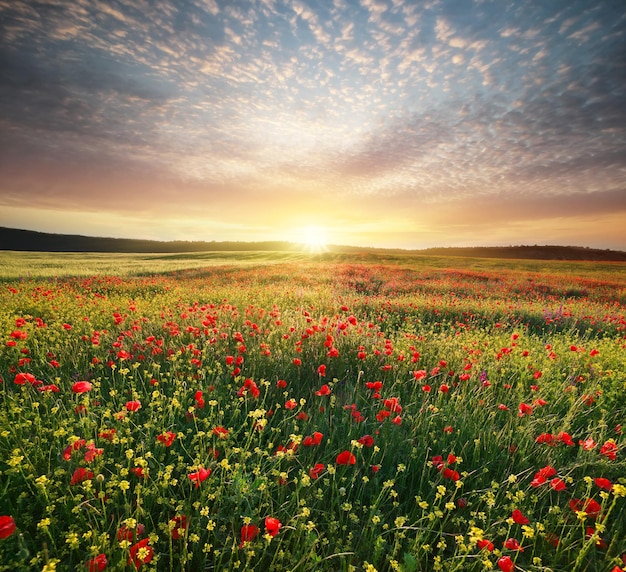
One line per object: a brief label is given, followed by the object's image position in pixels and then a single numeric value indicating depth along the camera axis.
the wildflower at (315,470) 2.16
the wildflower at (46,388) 2.72
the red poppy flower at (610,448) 2.46
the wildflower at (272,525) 1.65
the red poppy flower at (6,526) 1.45
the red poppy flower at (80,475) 1.99
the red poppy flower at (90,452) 1.98
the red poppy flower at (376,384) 3.02
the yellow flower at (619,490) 1.80
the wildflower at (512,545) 1.82
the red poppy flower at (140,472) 2.04
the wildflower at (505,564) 1.65
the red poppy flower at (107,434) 2.39
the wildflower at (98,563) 1.61
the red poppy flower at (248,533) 1.73
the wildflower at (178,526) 1.74
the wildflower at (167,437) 2.16
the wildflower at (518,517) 1.87
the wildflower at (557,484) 2.05
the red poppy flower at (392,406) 2.87
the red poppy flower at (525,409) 3.00
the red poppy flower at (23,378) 2.59
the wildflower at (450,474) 2.28
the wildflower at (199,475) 1.90
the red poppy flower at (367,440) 2.37
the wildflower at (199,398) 2.63
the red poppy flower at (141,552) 1.51
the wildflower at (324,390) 2.82
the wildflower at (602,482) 1.98
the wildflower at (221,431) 2.35
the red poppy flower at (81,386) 2.32
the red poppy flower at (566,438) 2.52
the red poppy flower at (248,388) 2.85
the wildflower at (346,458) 2.14
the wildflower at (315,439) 2.25
